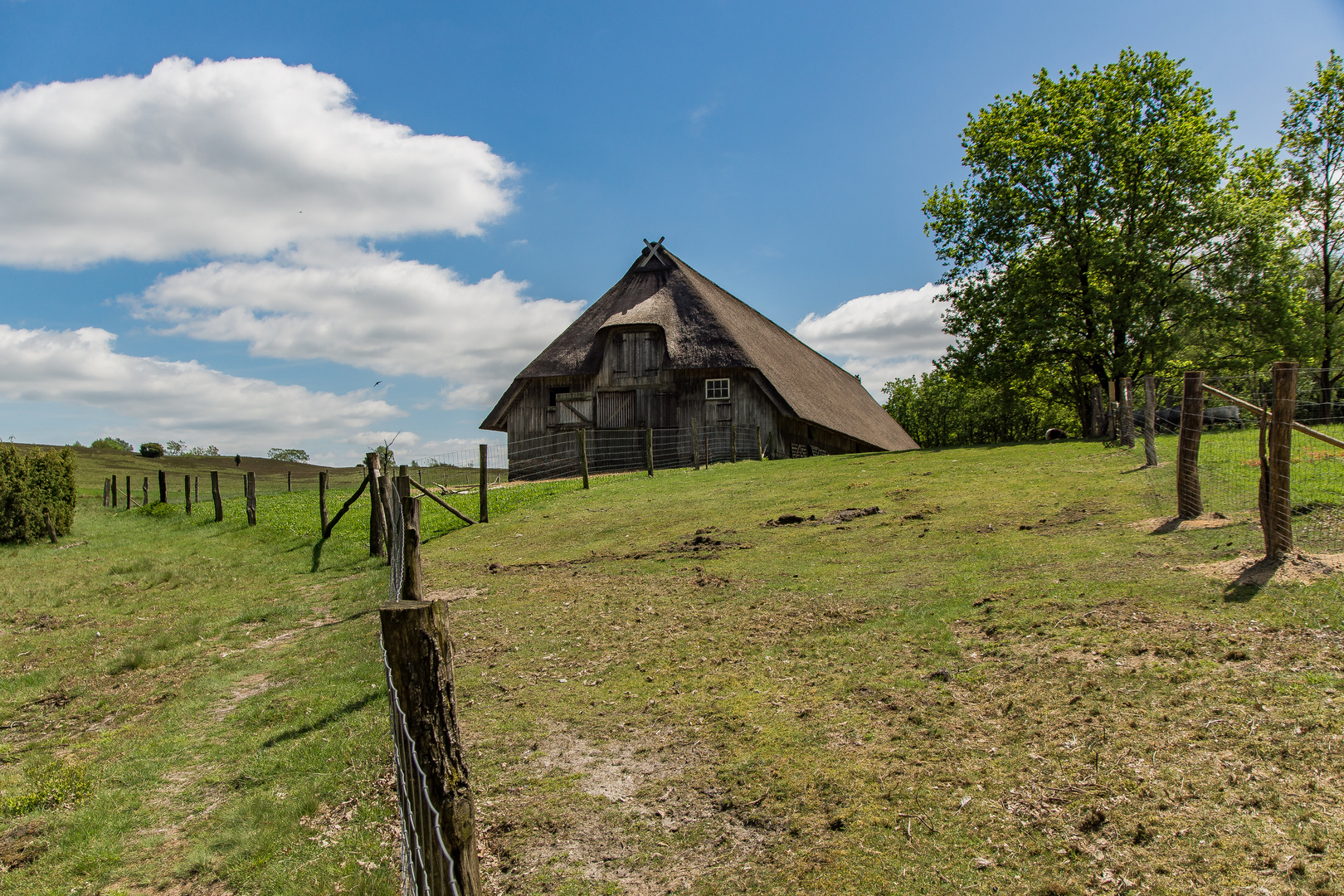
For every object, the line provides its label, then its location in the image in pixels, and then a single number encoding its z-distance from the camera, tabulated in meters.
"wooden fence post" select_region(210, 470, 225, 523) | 21.52
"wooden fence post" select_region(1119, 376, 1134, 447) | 17.77
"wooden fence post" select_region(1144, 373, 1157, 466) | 14.11
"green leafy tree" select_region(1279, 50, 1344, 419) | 30.36
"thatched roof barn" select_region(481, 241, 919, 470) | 27.22
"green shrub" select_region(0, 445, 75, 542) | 20.08
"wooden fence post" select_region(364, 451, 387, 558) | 13.03
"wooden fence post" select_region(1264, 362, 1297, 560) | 7.02
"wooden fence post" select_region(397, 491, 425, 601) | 6.82
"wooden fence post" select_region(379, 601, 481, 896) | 3.29
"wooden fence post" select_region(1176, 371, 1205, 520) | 9.32
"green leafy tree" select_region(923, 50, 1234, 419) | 25.61
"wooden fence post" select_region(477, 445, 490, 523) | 15.73
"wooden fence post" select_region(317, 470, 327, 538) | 16.14
